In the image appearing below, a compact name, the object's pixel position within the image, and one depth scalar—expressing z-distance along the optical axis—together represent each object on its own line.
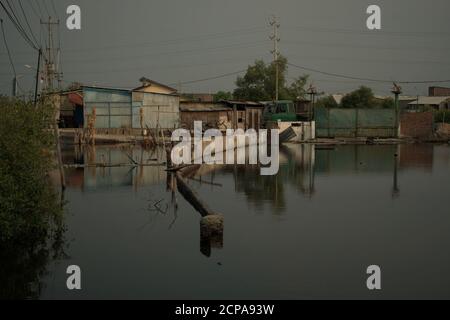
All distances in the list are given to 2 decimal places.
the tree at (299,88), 64.93
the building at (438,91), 90.72
